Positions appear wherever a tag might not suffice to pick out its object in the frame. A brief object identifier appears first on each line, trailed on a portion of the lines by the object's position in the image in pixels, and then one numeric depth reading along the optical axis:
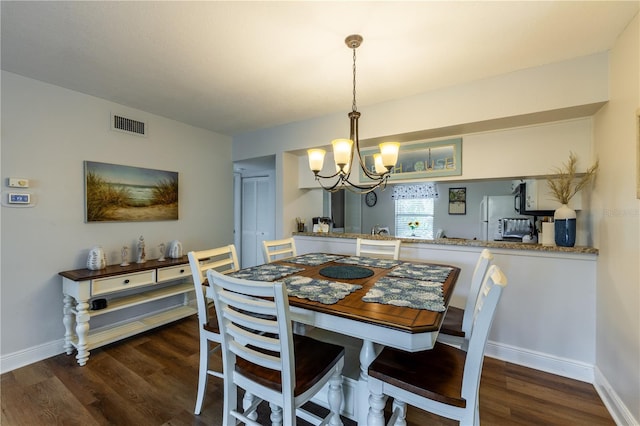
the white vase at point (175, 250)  3.09
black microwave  2.57
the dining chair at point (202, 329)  1.72
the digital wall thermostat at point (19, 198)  2.20
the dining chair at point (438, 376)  1.08
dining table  1.12
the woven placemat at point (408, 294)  1.31
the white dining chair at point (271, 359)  1.14
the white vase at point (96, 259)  2.52
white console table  2.29
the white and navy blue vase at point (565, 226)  2.12
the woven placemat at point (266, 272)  1.81
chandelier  1.74
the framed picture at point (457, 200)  5.05
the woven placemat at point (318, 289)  1.41
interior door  4.79
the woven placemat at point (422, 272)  1.79
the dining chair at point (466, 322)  1.59
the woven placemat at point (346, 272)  1.83
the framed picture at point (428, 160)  2.67
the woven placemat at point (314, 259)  2.30
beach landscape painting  2.65
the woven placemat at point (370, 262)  2.19
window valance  5.07
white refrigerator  4.27
